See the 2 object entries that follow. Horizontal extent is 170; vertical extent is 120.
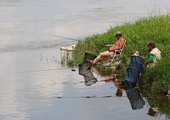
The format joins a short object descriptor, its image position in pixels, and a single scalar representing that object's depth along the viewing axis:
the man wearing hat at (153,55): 15.70
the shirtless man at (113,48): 18.17
